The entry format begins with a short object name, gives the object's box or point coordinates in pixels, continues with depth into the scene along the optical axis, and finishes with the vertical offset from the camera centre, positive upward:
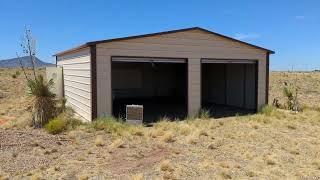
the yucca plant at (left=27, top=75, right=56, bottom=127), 8.11 -0.82
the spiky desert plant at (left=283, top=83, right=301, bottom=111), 11.37 -1.20
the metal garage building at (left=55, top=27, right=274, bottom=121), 8.44 +0.20
